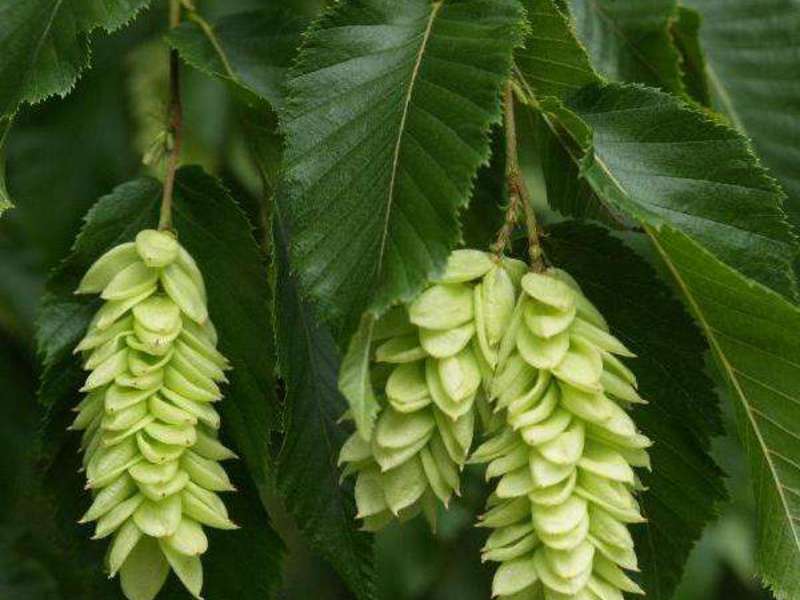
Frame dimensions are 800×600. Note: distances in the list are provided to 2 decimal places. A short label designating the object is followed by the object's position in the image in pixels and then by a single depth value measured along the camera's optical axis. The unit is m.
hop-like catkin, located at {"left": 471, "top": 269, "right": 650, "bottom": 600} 0.44
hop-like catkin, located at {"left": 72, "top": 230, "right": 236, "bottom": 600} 0.45
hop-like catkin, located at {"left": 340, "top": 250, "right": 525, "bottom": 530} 0.44
